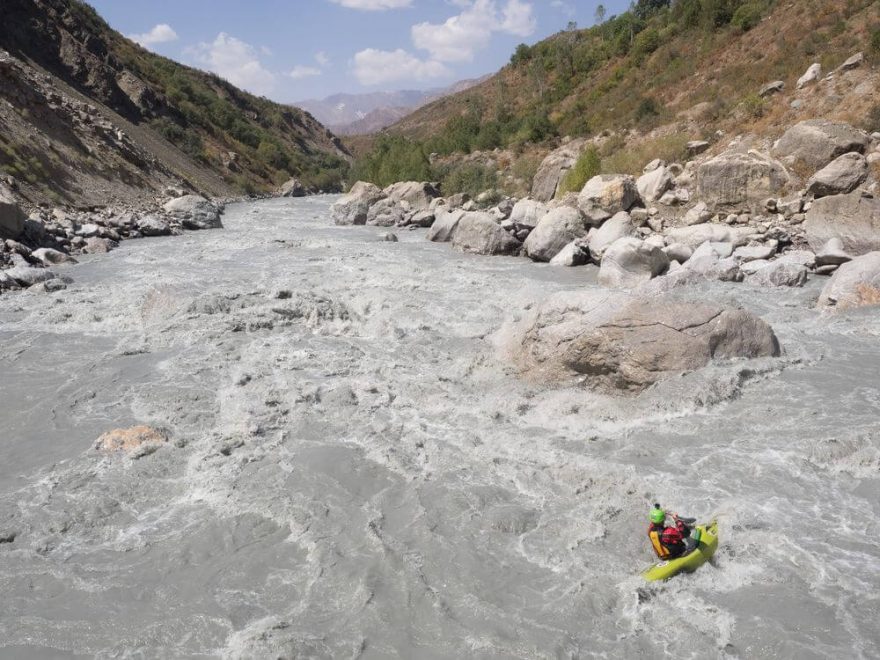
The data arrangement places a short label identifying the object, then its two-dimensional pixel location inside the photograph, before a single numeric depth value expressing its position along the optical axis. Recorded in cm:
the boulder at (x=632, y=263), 1333
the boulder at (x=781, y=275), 1240
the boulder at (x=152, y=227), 2327
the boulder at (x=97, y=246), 1891
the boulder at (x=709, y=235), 1533
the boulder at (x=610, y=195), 1859
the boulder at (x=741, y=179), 1725
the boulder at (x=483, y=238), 1830
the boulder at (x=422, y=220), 2662
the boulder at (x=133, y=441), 632
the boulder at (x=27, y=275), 1372
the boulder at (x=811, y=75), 2194
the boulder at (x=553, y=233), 1698
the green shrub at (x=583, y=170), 2398
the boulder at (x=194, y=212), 2570
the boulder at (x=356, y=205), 2894
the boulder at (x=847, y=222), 1263
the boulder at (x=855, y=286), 1016
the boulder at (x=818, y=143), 1675
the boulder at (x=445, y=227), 2083
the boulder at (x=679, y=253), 1480
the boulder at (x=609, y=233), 1581
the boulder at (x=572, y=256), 1611
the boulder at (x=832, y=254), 1269
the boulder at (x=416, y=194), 3134
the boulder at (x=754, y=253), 1415
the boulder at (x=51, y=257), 1647
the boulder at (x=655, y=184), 2028
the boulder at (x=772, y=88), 2338
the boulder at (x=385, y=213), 2841
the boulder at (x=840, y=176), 1547
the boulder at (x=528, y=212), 2008
